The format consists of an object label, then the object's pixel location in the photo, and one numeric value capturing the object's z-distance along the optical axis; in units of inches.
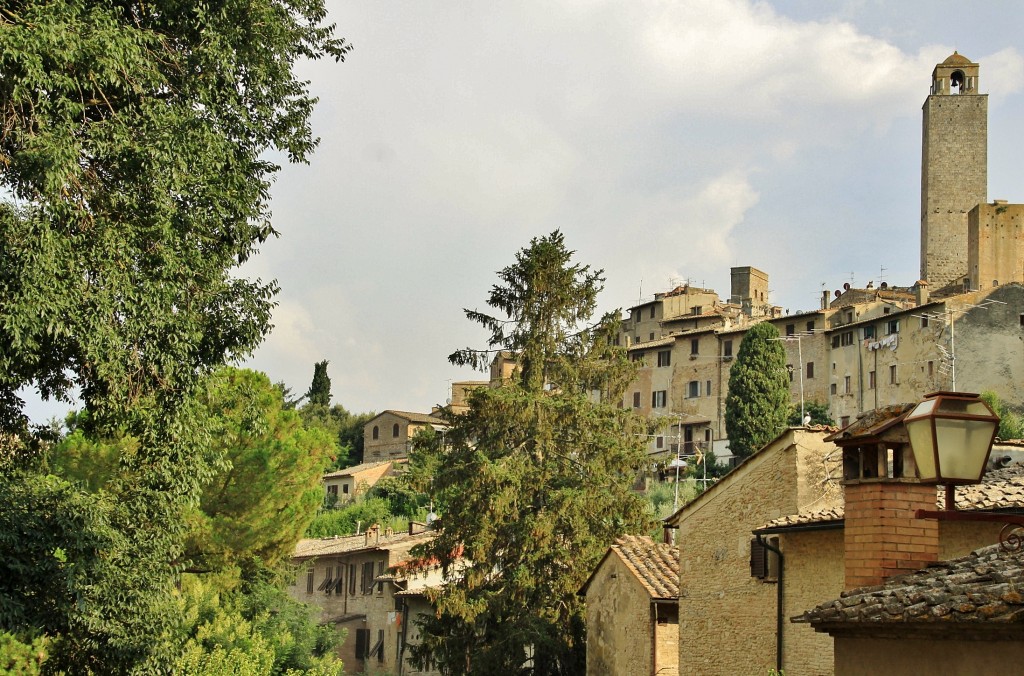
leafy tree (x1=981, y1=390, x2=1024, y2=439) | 2132.1
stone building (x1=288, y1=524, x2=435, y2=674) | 1739.7
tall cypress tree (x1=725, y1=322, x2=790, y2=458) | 2438.5
